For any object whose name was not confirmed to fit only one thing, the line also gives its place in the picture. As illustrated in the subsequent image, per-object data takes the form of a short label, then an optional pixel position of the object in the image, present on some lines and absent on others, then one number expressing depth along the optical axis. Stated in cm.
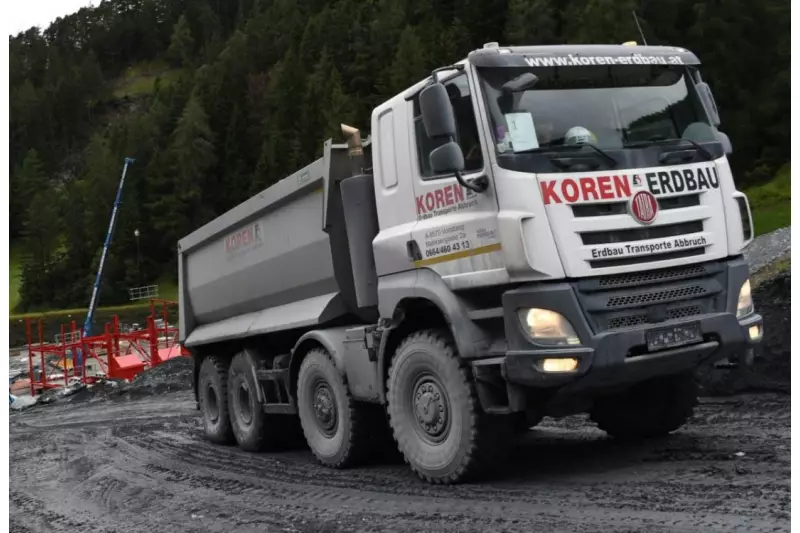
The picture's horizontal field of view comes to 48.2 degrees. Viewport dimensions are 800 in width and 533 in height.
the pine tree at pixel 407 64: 6862
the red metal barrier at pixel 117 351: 2234
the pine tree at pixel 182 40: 13962
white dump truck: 563
